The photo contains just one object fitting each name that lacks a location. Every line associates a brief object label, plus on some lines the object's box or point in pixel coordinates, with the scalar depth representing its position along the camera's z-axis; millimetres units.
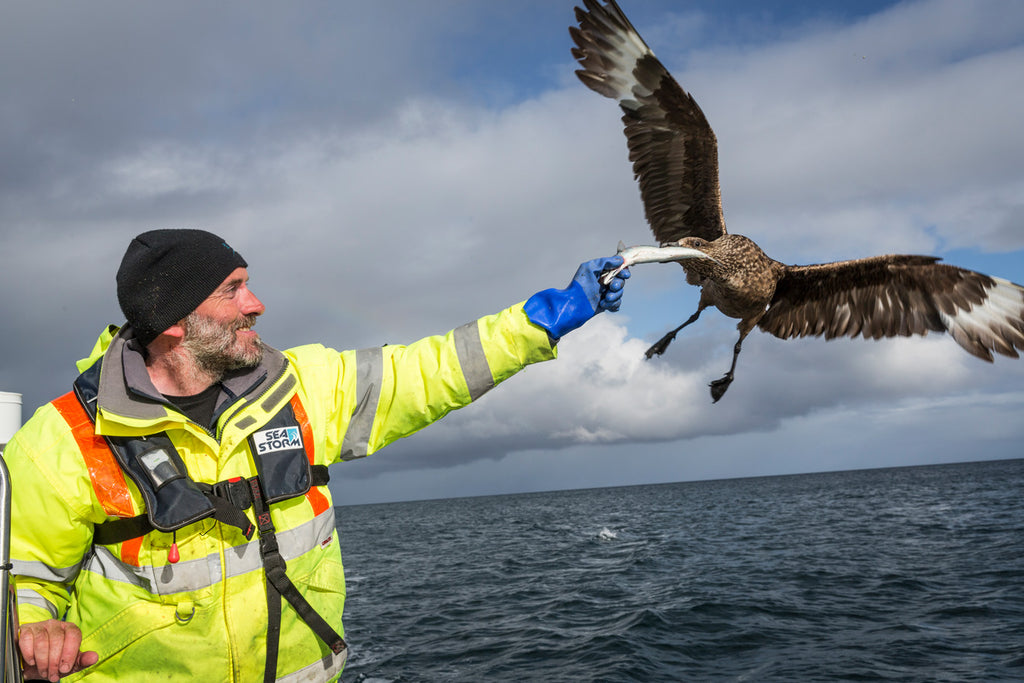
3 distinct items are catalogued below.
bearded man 2398
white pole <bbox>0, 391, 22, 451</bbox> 3867
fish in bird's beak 3022
